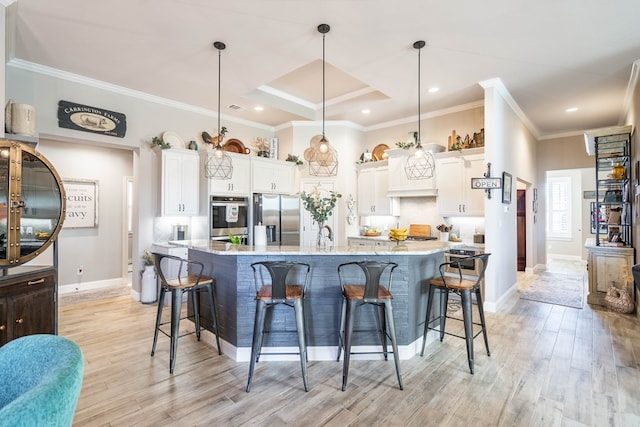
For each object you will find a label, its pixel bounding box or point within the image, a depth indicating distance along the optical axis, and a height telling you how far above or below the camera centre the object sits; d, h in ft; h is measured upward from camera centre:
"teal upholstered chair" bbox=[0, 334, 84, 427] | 2.25 -1.35
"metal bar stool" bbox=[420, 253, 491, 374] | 9.10 -2.25
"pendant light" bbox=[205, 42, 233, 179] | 11.55 +2.44
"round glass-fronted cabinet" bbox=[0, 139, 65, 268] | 8.61 +0.39
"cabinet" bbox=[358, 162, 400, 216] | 19.79 +1.47
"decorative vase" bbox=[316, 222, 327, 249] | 10.55 -0.64
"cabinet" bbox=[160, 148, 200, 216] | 15.90 +1.76
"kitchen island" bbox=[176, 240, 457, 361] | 9.62 -2.59
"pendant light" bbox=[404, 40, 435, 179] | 17.04 +2.72
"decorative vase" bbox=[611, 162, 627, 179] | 16.10 +2.27
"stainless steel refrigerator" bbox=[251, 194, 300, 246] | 18.47 +0.07
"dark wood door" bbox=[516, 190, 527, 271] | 23.97 -0.87
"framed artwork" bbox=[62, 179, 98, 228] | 17.78 +0.77
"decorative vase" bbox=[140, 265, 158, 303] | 15.70 -3.33
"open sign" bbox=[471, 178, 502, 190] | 13.93 +1.46
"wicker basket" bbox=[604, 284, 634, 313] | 14.19 -3.67
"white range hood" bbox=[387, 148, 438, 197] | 17.84 +1.98
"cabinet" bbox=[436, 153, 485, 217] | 16.12 +1.66
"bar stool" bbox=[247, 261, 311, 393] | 8.04 -2.09
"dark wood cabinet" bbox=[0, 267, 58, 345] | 7.75 -2.17
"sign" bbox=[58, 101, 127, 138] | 13.83 +4.34
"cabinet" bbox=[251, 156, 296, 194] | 18.57 +2.46
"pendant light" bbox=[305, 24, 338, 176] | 11.18 +2.29
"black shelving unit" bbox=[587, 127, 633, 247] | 15.88 +1.67
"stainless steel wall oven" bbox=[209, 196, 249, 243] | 16.70 +0.01
